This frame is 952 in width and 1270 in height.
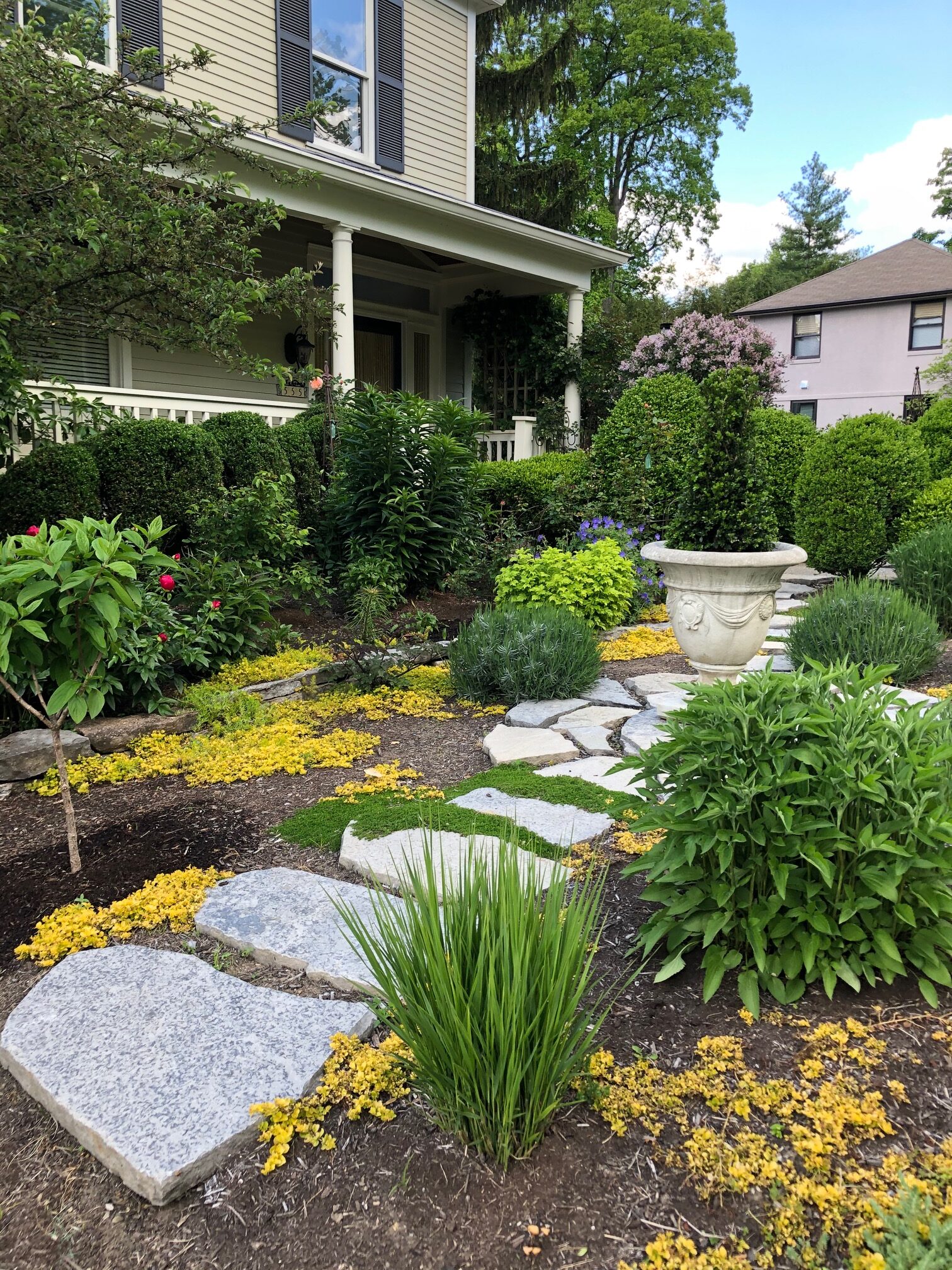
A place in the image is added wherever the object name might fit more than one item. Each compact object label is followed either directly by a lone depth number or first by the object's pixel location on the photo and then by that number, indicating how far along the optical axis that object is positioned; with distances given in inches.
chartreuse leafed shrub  239.1
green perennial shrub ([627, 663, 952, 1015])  76.7
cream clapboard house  342.0
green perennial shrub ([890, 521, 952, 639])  238.7
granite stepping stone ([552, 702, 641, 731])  175.2
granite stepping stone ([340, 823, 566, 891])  106.8
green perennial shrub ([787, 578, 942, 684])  191.5
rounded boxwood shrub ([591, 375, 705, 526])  323.6
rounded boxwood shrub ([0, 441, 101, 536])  191.6
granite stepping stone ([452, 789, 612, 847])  119.1
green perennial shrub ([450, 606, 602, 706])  191.2
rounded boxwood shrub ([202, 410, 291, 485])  248.2
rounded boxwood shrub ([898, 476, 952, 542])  314.5
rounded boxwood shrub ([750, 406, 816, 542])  367.2
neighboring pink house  954.1
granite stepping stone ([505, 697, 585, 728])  176.7
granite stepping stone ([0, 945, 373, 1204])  66.6
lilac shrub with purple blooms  497.7
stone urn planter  148.5
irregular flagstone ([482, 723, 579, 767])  154.6
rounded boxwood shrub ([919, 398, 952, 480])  391.5
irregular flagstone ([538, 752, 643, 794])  139.7
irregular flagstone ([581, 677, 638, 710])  189.8
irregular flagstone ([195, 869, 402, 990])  91.4
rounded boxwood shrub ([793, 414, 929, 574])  320.8
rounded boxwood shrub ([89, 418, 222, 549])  213.3
